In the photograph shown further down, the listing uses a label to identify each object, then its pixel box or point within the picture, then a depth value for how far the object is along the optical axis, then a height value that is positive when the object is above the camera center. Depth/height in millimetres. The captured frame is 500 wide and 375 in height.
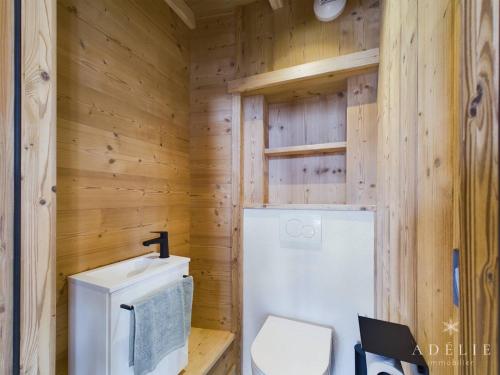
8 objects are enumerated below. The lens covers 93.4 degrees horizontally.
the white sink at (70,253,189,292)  1057 -434
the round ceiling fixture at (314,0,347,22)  1547 +1200
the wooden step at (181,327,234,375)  1504 -1134
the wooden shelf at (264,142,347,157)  1677 +294
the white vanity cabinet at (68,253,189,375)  1008 -582
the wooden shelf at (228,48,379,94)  1508 +799
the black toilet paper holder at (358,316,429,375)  654 -482
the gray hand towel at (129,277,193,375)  1081 -689
